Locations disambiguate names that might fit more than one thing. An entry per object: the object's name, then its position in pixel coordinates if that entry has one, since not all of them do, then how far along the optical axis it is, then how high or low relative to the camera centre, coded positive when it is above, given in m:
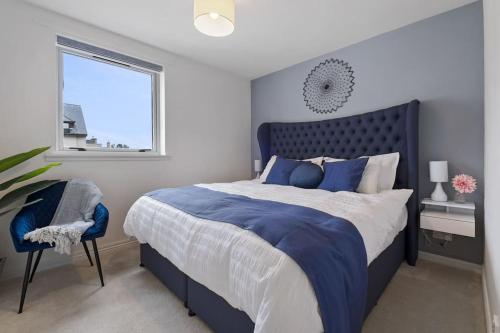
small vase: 2.12 -0.32
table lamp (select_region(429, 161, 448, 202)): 2.10 -0.11
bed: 1.18 -0.46
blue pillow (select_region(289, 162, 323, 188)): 2.56 -0.13
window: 2.43 +0.77
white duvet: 0.89 -0.45
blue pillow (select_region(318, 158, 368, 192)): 2.27 -0.12
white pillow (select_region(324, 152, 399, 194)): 2.29 -0.10
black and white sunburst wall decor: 2.93 +1.06
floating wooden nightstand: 1.93 -0.47
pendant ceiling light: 1.60 +1.11
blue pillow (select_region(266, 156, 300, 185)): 2.84 -0.08
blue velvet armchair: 1.61 -0.45
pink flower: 2.00 -0.18
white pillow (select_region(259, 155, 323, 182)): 2.94 +0.03
